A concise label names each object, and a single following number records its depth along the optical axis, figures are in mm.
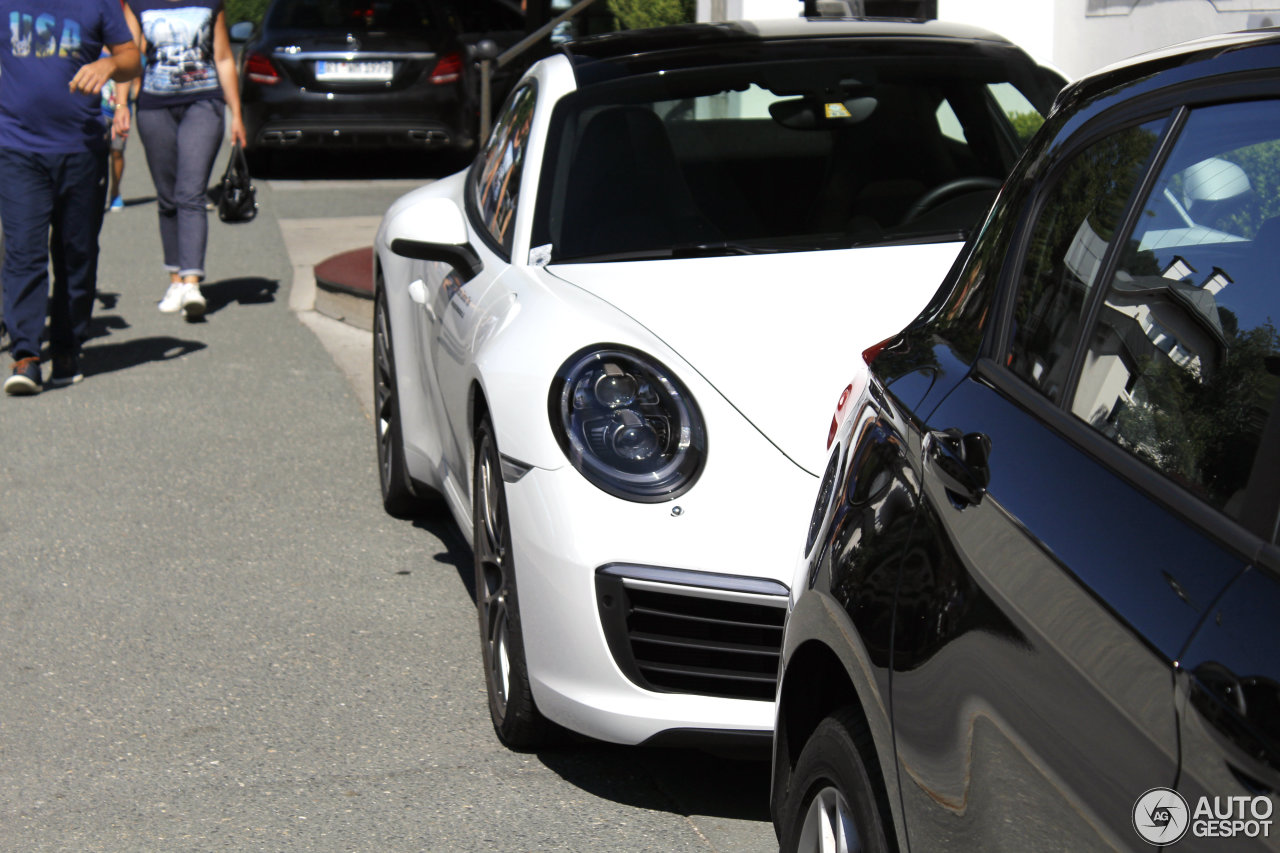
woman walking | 9219
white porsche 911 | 3266
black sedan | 14078
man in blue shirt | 7367
